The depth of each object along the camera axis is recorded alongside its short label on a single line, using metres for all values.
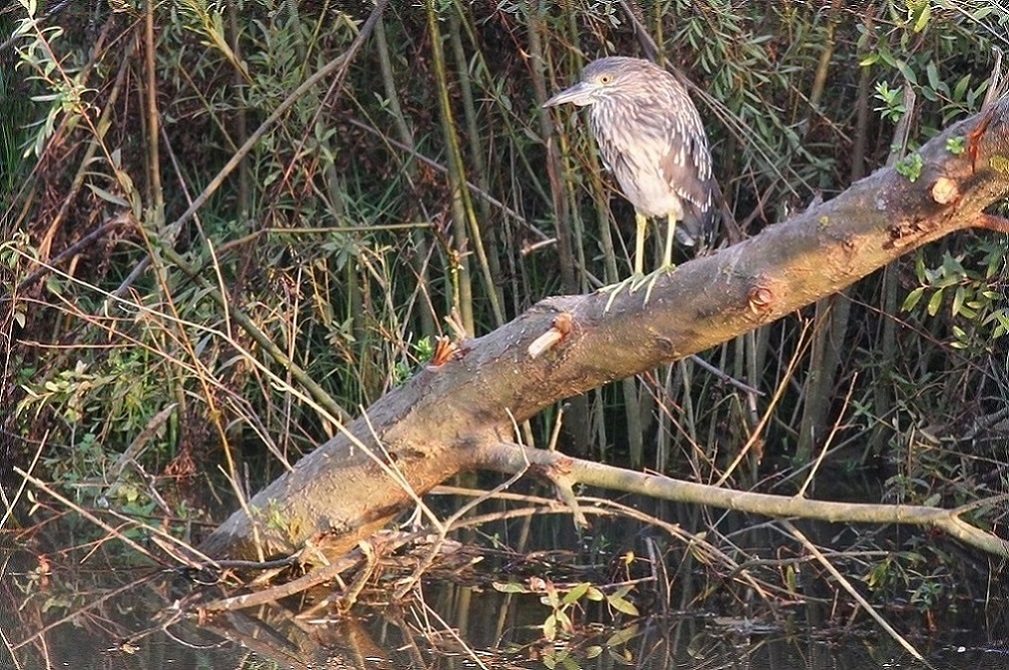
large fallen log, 5.99
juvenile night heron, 8.32
